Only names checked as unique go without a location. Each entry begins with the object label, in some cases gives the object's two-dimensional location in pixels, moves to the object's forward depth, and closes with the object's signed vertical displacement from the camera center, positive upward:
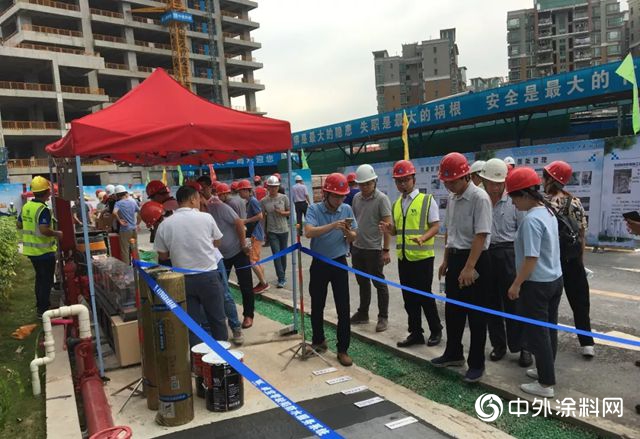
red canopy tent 4.27 +0.58
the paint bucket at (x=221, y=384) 3.71 -1.62
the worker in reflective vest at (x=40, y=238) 6.43 -0.60
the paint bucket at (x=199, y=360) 3.95 -1.52
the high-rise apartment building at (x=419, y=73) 89.31 +19.32
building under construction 44.50 +15.16
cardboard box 4.80 -1.58
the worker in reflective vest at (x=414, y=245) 4.81 -0.79
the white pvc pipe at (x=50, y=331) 4.08 -1.22
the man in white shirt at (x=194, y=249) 4.19 -0.58
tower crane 58.47 +19.89
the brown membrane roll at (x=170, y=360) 3.55 -1.33
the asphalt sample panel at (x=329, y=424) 3.33 -1.87
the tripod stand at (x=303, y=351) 4.79 -1.84
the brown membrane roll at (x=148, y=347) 3.79 -1.32
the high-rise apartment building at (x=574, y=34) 87.56 +23.69
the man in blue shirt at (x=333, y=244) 4.55 -0.70
